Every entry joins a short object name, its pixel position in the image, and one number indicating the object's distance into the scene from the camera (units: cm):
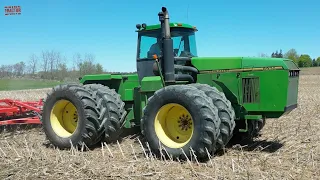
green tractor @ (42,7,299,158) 566
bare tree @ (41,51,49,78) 6520
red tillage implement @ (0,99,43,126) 886
